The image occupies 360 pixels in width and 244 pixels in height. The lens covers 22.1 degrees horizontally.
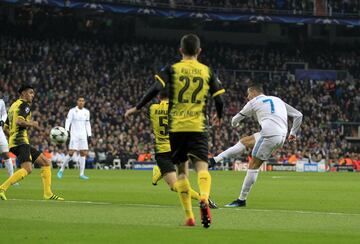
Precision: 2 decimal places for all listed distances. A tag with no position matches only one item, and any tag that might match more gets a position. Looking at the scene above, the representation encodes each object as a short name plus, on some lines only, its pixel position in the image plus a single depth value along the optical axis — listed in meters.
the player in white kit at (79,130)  31.36
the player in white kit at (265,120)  17.31
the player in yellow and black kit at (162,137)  15.97
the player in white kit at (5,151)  24.49
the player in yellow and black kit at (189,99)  11.62
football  23.39
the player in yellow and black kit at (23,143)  17.81
